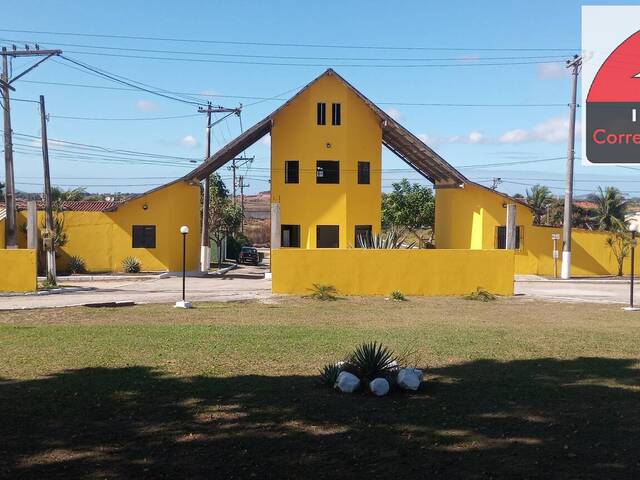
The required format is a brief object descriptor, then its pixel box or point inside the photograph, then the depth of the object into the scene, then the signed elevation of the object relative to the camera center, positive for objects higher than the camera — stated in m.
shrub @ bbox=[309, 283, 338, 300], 22.82 -2.24
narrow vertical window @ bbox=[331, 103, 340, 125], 32.94 +5.59
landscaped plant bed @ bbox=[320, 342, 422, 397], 8.28 -1.85
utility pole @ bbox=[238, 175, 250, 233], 69.84 +4.63
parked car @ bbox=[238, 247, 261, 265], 48.41 -2.12
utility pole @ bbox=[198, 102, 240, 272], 36.81 -0.63
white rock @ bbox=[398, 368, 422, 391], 8.33 -1.87
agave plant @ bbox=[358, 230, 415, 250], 26.20 -0.48
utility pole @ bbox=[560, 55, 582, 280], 33.94 +2.63
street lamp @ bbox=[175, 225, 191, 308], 19.45 -2.27
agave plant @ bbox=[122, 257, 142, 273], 33.53 -1.99
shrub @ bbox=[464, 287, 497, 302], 23.44 -2.32
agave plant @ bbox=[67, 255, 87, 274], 33.34 -2.02
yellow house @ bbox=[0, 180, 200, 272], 33.62 -0.37
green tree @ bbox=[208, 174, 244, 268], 46.69 +0.61
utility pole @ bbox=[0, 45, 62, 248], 26.94 +4.09
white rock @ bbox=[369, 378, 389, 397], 8.16 -1.92
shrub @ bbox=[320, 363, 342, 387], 8.61 -1.90
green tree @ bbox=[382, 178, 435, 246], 47.78 +1.52
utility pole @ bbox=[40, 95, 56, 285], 27.17 +1.49
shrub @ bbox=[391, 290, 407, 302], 22.80 -2.31
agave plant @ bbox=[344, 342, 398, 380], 8.54 -1.75
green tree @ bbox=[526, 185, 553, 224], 59.56 +3.05
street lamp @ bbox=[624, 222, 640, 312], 20.09 -0.26
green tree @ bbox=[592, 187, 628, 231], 50.19 +1.91
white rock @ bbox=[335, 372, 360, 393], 8.28 -1.91
